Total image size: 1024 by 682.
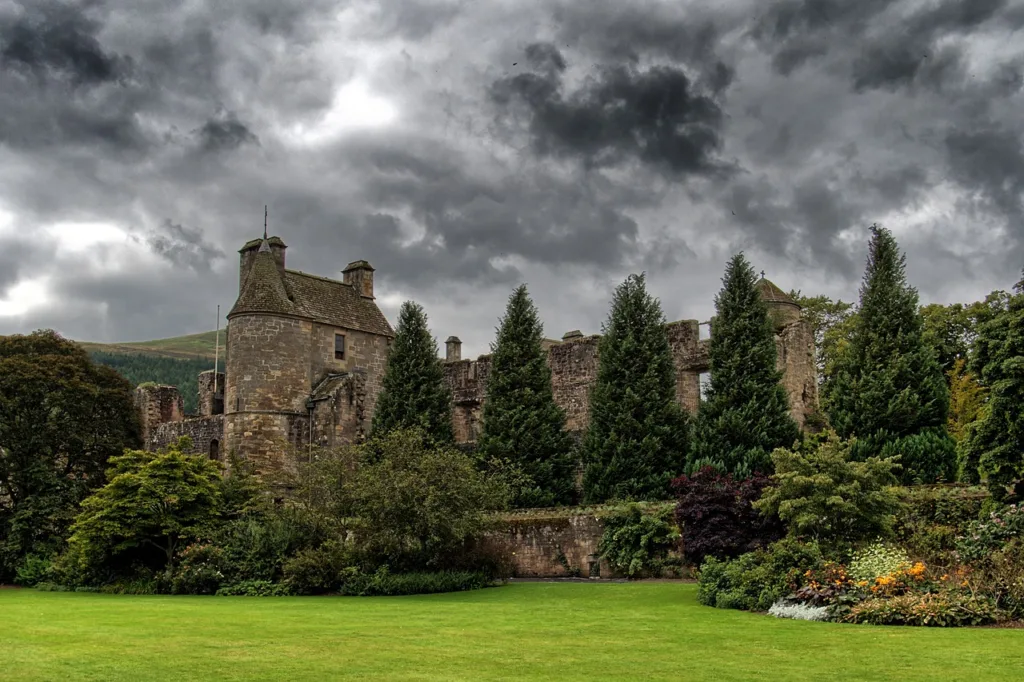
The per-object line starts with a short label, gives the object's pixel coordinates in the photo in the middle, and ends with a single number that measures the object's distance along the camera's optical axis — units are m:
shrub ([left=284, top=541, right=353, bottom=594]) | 25.05
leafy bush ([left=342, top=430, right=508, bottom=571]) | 24.92
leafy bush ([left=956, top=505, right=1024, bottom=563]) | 18.16
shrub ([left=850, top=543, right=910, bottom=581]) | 17.05
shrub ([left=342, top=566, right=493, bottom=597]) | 24.30
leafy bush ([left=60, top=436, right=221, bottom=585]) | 28.08
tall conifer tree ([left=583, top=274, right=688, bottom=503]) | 32.88
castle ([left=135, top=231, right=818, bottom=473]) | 37.75
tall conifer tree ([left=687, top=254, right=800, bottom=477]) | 30.95
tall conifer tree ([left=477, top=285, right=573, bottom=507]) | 35.34
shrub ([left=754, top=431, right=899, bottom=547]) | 19.16
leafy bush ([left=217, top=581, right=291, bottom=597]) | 24.94
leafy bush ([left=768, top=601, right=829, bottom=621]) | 16.11
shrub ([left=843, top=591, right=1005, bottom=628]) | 14.73
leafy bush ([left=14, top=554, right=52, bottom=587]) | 31.44
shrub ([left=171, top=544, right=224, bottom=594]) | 26.28
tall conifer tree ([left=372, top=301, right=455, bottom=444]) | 39.34
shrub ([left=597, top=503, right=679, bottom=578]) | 25.94
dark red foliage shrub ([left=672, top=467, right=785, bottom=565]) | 21.64
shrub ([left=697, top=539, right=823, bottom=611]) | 17.97
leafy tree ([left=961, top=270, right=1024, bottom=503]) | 19.38
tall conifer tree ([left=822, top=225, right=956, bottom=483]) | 28.56
